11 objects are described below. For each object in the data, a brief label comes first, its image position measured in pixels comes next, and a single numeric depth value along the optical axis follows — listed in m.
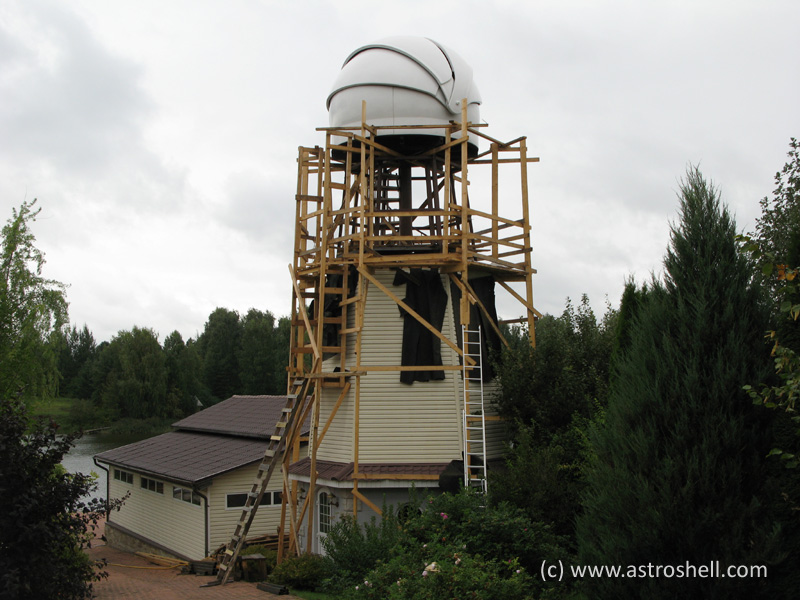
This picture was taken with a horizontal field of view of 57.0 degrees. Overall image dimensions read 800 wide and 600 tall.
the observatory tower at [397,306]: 16.89
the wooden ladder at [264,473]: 17.73
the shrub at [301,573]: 16.20
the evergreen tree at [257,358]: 78.44
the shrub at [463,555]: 9.79
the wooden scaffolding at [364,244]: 16.95
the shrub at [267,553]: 18.45
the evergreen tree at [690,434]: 7.93
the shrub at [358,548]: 12.36
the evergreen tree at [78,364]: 86.75
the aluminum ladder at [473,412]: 16.11
